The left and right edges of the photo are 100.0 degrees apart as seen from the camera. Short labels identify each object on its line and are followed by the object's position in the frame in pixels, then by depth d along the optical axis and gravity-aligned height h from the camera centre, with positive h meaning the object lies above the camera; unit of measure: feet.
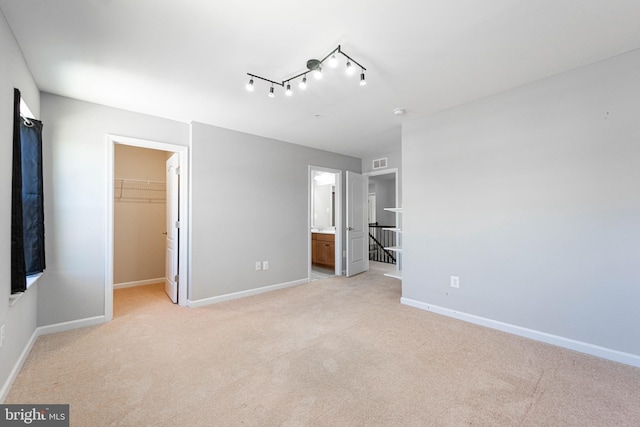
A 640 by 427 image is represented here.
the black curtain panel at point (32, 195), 7.38 +0.53
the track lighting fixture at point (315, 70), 6.66 +4.01
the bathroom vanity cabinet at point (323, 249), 18.69 -2.56
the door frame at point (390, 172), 16.39 +2.74
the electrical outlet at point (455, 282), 10.15 -2.57
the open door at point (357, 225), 17.43 -0.72
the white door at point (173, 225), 11.91 -0.53
